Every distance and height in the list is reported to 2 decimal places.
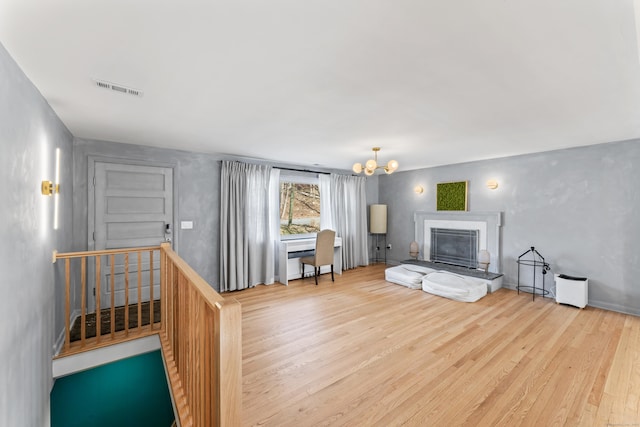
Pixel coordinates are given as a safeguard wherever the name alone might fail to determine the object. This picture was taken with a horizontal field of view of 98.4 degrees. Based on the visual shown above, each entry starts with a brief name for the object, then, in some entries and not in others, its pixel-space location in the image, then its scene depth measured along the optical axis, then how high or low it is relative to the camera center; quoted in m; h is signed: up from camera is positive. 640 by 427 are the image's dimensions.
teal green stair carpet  2.62 -1.88
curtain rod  5.27 +0.88
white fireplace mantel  4.93 -0.23
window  5.59 +0.17
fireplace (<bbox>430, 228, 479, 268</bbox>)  5.30 -0.66
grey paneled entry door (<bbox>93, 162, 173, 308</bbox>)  3.71 -0.03
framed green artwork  5.37 +0.36
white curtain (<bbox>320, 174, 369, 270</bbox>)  6.00 +0.02
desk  5.08 -0.83
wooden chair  5.00 -0.69
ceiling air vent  2.03 +0.96
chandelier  3.77 +0.66
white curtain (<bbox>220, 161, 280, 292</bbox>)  4.60 -0.19
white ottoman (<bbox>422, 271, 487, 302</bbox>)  4.15 -1.14
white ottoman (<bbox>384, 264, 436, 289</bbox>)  4.86 -1.12
